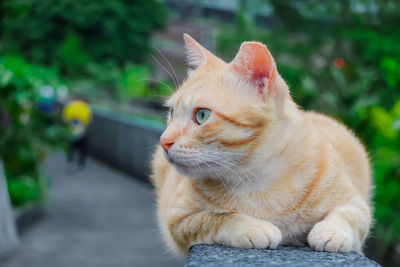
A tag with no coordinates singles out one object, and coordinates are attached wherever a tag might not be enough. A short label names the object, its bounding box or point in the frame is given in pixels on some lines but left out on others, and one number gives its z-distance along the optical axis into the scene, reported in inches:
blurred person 125.2
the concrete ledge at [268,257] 25.7
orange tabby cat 29.2
